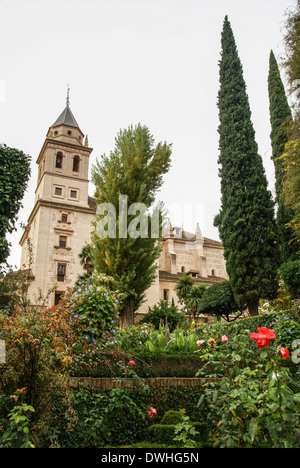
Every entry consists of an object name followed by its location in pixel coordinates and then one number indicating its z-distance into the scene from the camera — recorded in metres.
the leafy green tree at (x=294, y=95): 11.22
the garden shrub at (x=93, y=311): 6.15
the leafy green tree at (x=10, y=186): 13.28
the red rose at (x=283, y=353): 3.74
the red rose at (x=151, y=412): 4.79
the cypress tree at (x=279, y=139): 15.74
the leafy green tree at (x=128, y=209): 12.82
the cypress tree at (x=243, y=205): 14.98
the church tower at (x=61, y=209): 29.88
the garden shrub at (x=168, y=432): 4.36
